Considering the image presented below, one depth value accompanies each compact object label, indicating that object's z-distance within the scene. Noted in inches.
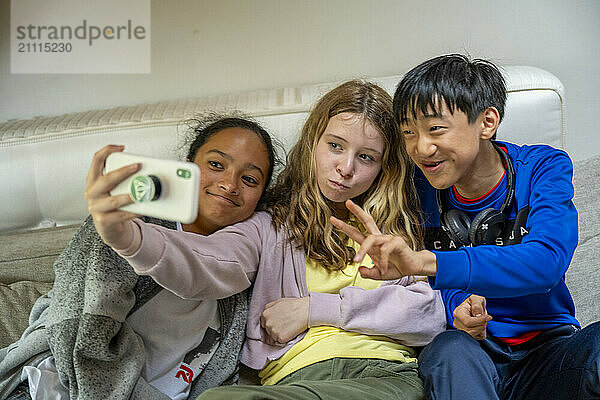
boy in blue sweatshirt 39.5
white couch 57.5
